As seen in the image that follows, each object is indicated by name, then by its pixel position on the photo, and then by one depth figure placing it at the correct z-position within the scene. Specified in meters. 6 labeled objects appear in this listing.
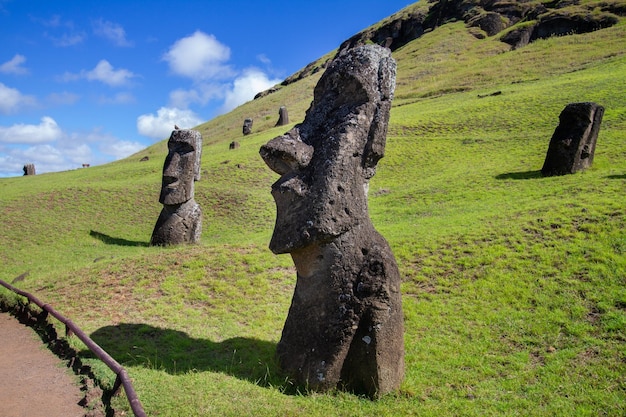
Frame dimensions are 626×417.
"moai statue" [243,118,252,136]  44.81
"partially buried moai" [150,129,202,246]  15.51
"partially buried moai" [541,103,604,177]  17.12
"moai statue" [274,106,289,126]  42.66
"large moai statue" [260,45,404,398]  5.66
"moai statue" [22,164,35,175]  35.94
